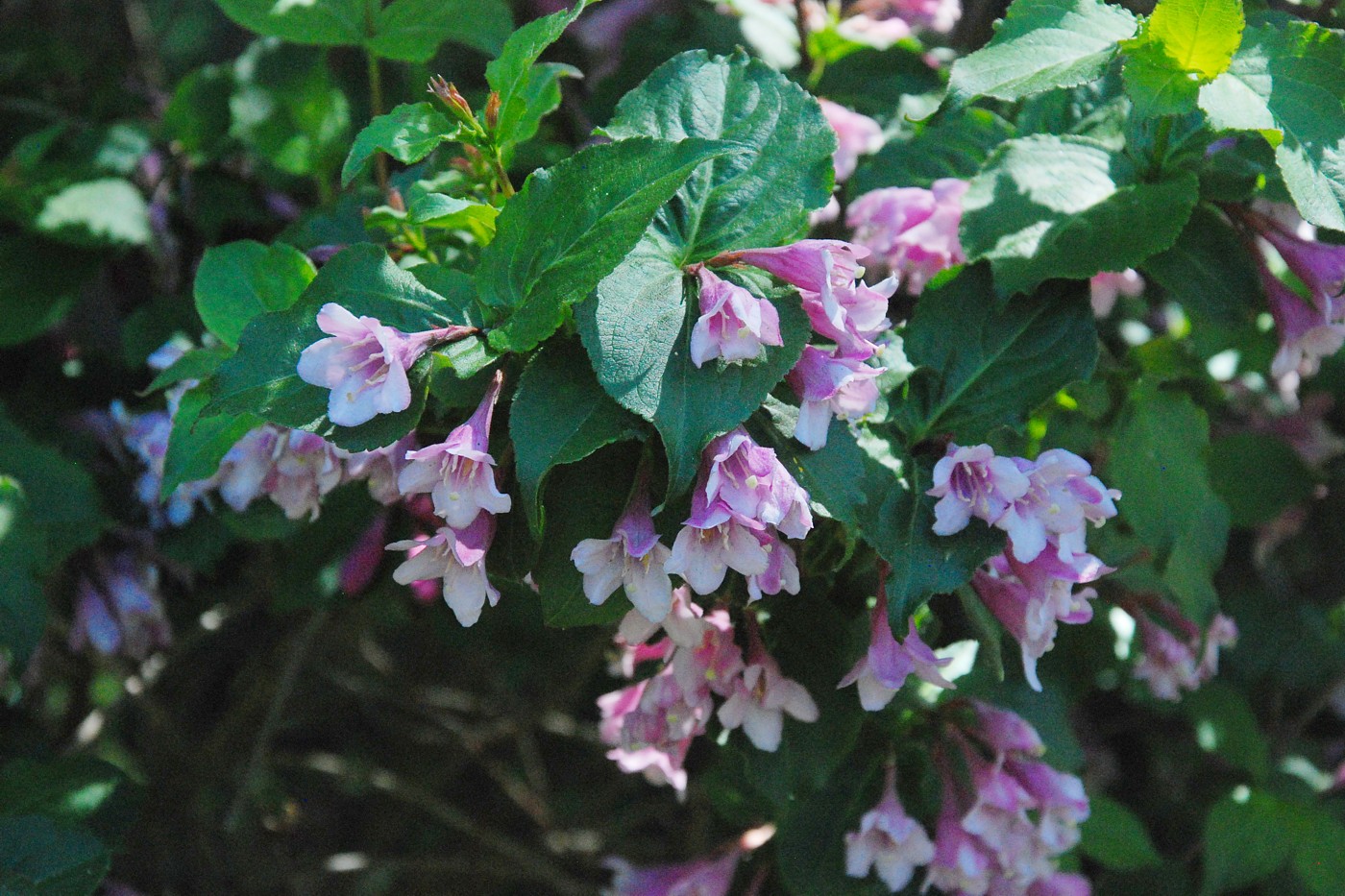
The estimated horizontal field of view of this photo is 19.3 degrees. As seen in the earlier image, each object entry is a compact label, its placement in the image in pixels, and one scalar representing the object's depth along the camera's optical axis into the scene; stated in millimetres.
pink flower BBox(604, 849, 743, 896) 925
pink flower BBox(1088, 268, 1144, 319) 905
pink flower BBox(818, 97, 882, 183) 910
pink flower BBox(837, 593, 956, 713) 824
